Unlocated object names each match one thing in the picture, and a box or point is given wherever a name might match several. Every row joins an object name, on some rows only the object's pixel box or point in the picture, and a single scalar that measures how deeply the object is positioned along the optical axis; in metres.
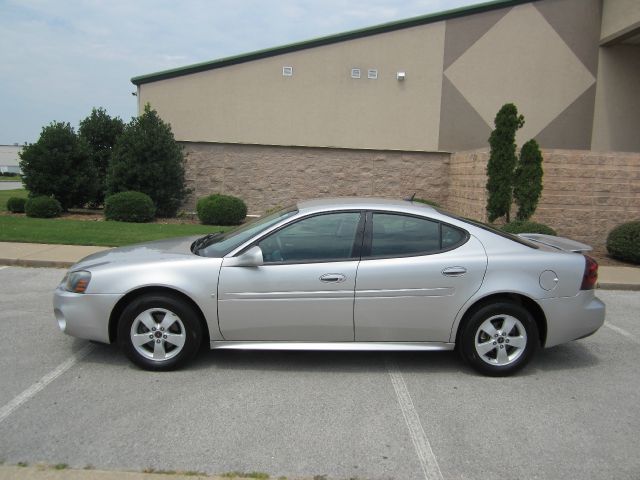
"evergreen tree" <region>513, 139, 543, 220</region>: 11.91
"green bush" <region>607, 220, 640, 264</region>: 10.88
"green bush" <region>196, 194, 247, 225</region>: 14.66
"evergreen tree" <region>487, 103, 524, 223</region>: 12.03
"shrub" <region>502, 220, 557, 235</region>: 11.16
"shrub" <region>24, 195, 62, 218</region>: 14.79
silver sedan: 4.68
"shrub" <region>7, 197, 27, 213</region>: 16.06
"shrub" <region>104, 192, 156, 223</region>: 14.45
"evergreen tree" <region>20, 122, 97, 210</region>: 15.79
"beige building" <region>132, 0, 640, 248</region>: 16.83
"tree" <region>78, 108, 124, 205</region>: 18.05
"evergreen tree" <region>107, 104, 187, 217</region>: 15.50
